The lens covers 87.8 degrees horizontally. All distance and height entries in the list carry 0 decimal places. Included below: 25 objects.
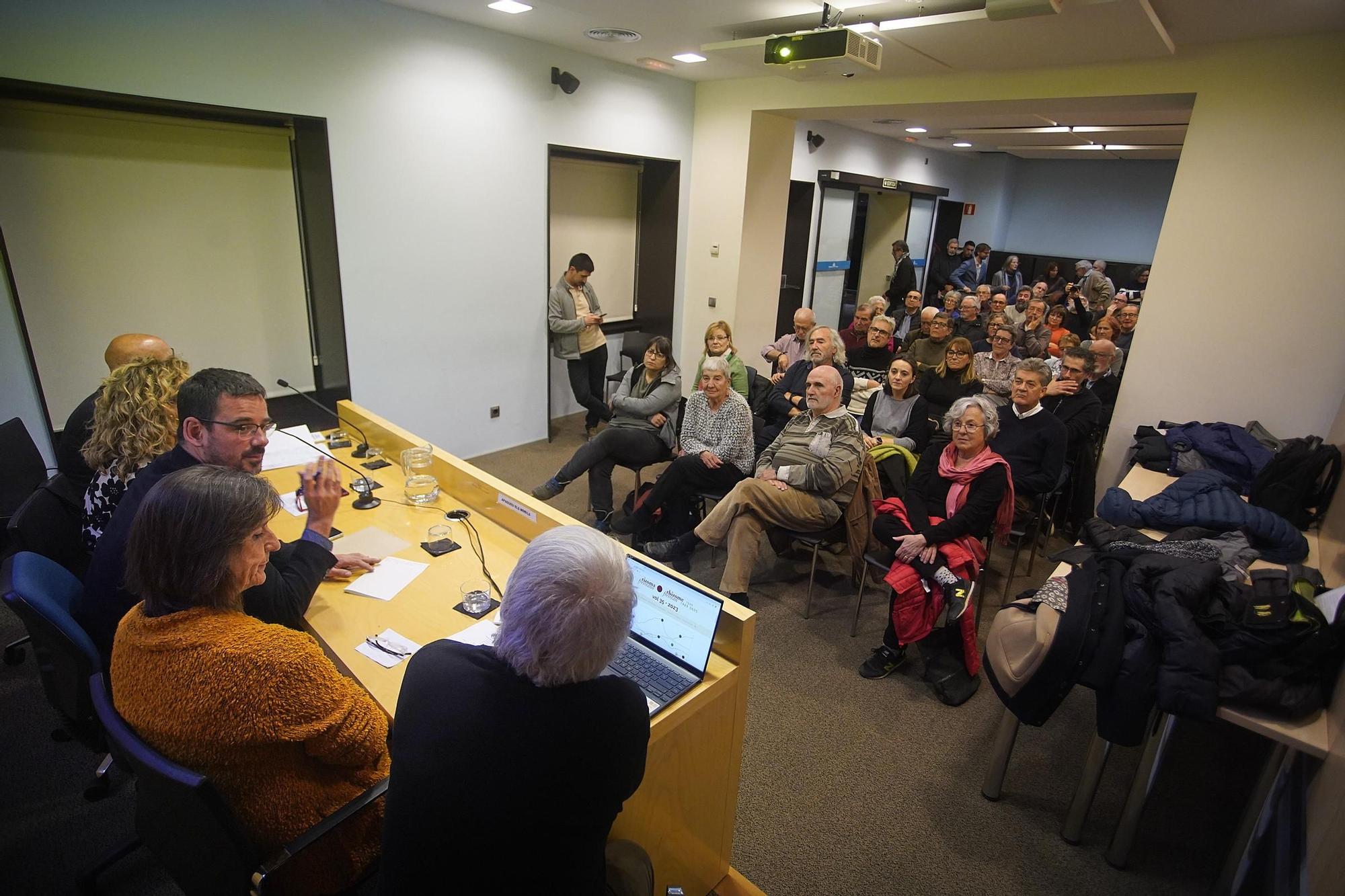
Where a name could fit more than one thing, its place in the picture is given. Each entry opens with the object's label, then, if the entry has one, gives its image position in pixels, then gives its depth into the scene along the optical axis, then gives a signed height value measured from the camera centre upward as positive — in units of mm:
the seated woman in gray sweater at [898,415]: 3695 -899
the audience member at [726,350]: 4344 -702
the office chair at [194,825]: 1165 -1080
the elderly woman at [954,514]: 2756 -1048
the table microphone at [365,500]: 2451 -969
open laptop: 1580 -922
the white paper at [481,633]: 1710 -986
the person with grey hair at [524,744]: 1043 -762
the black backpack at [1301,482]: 2904 -866
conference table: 1570 -1007
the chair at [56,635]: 1534 -957
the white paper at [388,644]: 1644 -997
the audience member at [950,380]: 4191 -782
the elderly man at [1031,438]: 3223 -841
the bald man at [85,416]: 2422 -753
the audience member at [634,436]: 3828 -1092
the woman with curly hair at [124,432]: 2111 -680
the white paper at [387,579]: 1924 -990
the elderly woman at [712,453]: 3482 -1058
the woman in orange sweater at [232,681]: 1186 -788
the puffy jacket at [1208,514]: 2600 -946
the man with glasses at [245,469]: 1659 -748
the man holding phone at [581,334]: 5152 -793
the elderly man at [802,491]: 3057 -1071
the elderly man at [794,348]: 5113 -782
